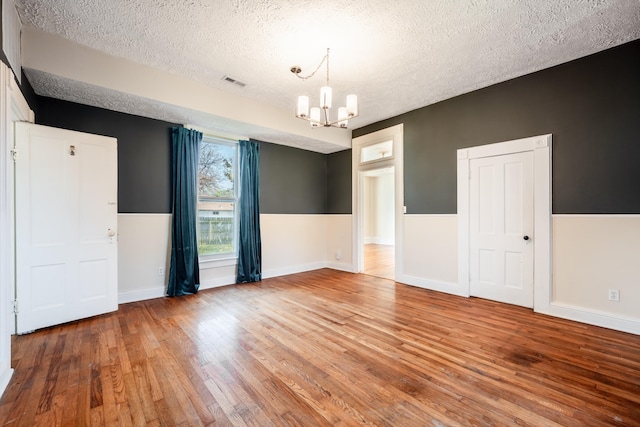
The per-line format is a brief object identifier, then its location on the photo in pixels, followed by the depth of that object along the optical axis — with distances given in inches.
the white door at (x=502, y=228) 140.1
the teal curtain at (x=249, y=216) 195.9
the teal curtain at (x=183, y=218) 164.6
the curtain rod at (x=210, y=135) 175.1
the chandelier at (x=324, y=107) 111.7
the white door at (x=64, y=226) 111.6
